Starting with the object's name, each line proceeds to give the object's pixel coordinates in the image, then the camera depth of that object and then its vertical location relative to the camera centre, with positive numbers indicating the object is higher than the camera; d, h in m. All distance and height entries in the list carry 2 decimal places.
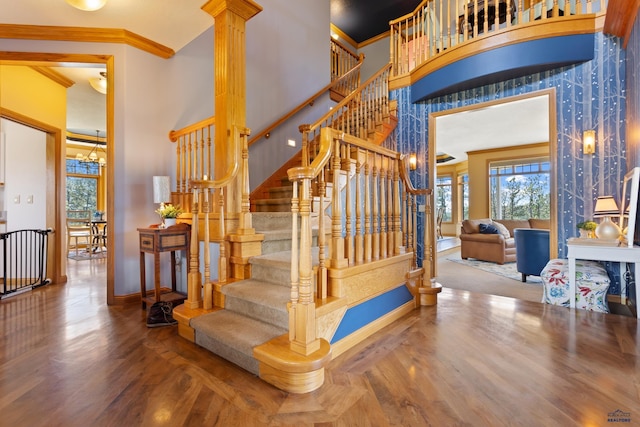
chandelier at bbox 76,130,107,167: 8.17 +1.62
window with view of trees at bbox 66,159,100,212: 9.40 +0.97
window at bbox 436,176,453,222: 12.48 +0.75
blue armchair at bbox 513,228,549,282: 4.53 -0.58
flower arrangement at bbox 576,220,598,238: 3.30 -0.17
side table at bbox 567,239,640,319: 2.82 -0.42
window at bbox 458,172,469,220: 11.87 +0.79
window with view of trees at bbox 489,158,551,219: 9.06 +0.74
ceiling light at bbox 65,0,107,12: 2.74 +1.91
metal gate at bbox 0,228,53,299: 4.30 -0.62
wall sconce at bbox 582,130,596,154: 3.54 +0.82
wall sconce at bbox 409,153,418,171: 4.99 +0.85
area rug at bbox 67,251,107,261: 6.79 -0.91
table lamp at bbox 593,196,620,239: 3.07 -0.04
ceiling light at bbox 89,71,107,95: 4.75 +2.11
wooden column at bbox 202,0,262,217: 2.97 +1.34
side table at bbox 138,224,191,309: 3.05 -0.31
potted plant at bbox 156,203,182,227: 3.30 +0.01
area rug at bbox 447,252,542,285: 4.92 -1.03
